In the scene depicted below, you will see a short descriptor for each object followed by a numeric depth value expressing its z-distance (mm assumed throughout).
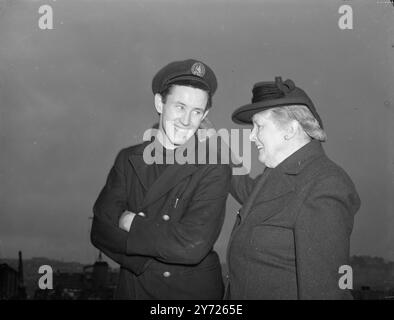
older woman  1854
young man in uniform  2150
